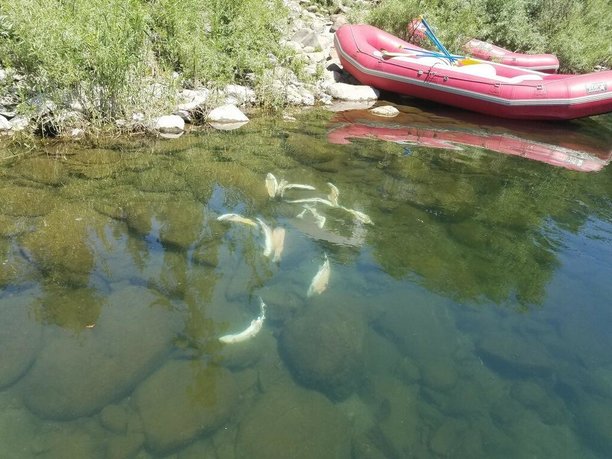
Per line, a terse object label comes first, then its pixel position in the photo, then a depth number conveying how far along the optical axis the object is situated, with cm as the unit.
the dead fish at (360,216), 563
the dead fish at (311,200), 591
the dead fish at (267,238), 484
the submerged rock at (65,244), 416
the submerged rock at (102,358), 301
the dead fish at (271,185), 607
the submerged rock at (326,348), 342
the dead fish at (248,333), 364
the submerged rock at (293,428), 287
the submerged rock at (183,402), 287
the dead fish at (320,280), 433
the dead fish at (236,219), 530
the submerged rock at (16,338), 316
